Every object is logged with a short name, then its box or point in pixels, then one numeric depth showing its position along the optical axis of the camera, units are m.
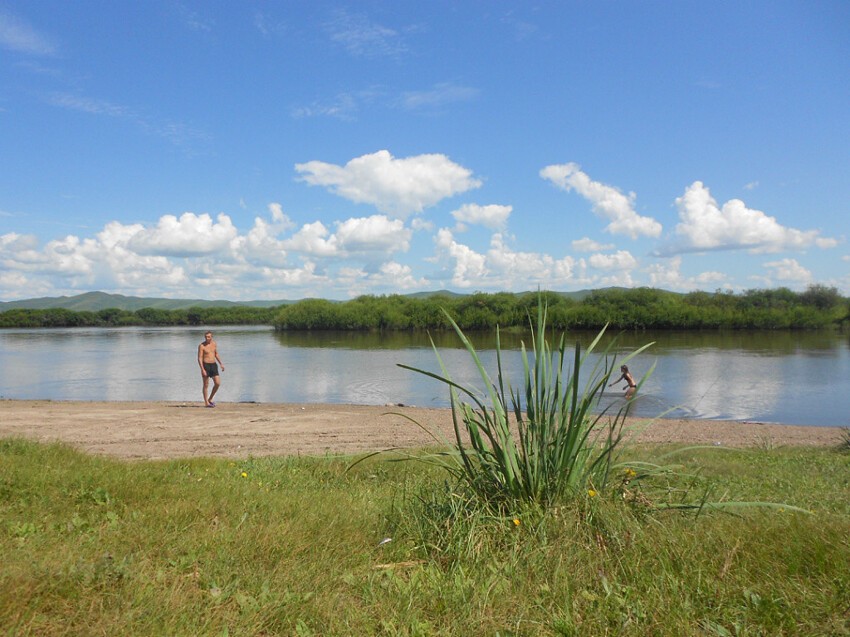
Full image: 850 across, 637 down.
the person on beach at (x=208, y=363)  18.34
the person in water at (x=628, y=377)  19.56
